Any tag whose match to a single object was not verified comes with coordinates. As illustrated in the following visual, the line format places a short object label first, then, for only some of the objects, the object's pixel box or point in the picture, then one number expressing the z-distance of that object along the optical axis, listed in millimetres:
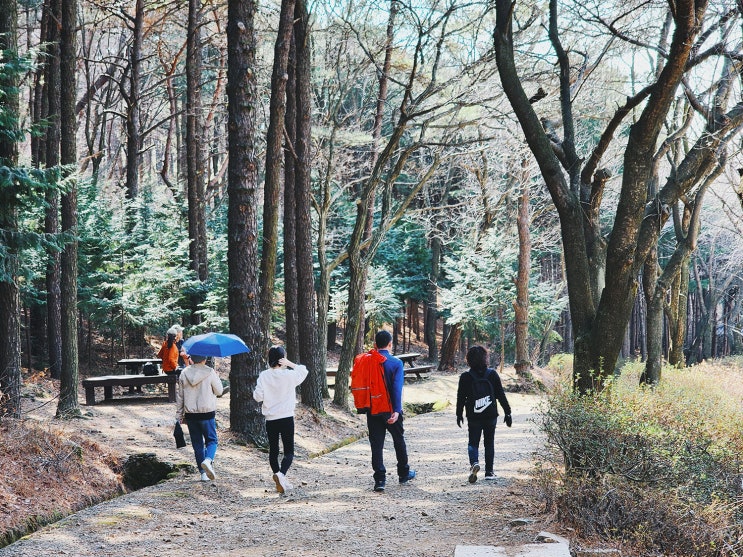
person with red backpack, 8766
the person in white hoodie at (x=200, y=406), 8906
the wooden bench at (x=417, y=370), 25094
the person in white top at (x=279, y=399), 8805
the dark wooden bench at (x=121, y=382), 15195
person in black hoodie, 9023
